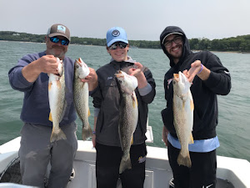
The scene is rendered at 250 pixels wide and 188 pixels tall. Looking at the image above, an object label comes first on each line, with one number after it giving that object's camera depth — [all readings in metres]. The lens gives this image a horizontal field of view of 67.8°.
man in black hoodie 2.47
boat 3.19
